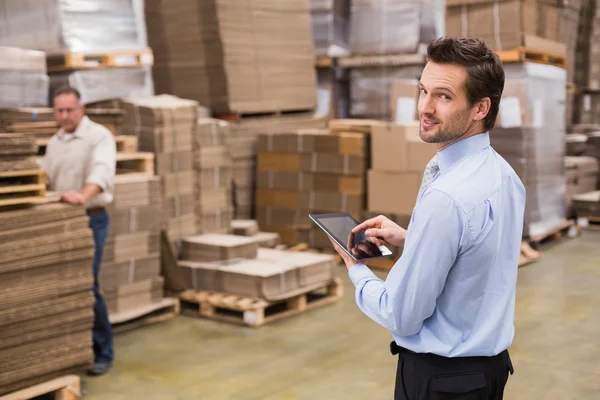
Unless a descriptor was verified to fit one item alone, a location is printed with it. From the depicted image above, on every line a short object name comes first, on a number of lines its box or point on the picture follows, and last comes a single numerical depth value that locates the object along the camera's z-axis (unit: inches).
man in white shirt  214.1
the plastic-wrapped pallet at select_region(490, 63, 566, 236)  349.1
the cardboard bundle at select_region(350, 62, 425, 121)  407.2
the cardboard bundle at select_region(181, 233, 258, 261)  277.4
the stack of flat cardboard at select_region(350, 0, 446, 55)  400.2
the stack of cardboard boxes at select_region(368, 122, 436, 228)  324.5
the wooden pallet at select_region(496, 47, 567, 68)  344.8
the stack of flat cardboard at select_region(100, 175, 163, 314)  248.7
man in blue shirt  77.4
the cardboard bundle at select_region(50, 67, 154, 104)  285.0
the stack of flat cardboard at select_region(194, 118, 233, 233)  295.0
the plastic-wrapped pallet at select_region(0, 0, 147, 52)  277.9
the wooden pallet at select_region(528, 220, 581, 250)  366.9
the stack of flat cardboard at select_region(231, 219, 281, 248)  320.5
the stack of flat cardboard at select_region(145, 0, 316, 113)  357.4
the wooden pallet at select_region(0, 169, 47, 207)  183.3
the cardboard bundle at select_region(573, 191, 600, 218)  420.8
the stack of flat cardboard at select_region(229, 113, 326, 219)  366.6
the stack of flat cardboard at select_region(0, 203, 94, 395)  180.7
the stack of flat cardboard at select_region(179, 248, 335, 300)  261.3
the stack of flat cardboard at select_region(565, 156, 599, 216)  430.3
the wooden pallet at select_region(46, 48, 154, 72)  280.4
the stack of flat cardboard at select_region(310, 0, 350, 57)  420.5
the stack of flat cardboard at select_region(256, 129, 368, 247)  344.2
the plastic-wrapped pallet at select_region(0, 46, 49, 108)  261.7
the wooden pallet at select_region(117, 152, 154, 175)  265.9
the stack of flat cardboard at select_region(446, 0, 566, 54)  347.9
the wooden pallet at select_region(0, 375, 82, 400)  182.7
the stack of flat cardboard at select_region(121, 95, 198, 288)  275.4
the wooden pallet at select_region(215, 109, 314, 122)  365.4
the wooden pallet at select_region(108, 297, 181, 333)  249.3
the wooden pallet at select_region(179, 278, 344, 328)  256.4
